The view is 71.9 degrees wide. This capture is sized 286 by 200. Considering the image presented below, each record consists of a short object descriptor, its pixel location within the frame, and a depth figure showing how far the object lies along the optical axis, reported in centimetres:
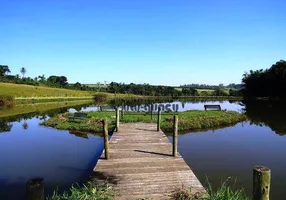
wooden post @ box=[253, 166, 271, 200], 383
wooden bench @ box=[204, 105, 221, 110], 2893
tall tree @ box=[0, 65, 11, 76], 10176
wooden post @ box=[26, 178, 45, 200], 304
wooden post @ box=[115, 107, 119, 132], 1490
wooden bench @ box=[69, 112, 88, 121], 2094
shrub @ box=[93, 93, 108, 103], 6547
